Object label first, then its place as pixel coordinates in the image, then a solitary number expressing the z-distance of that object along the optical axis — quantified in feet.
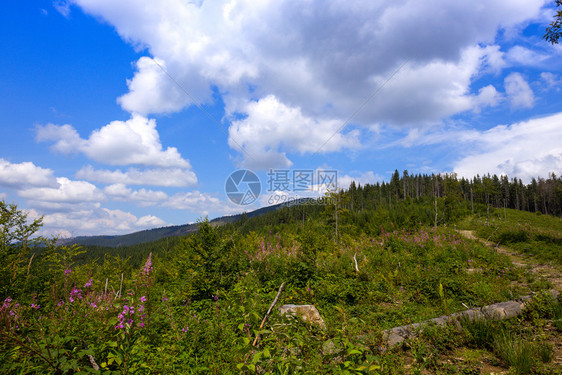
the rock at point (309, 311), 16.12
